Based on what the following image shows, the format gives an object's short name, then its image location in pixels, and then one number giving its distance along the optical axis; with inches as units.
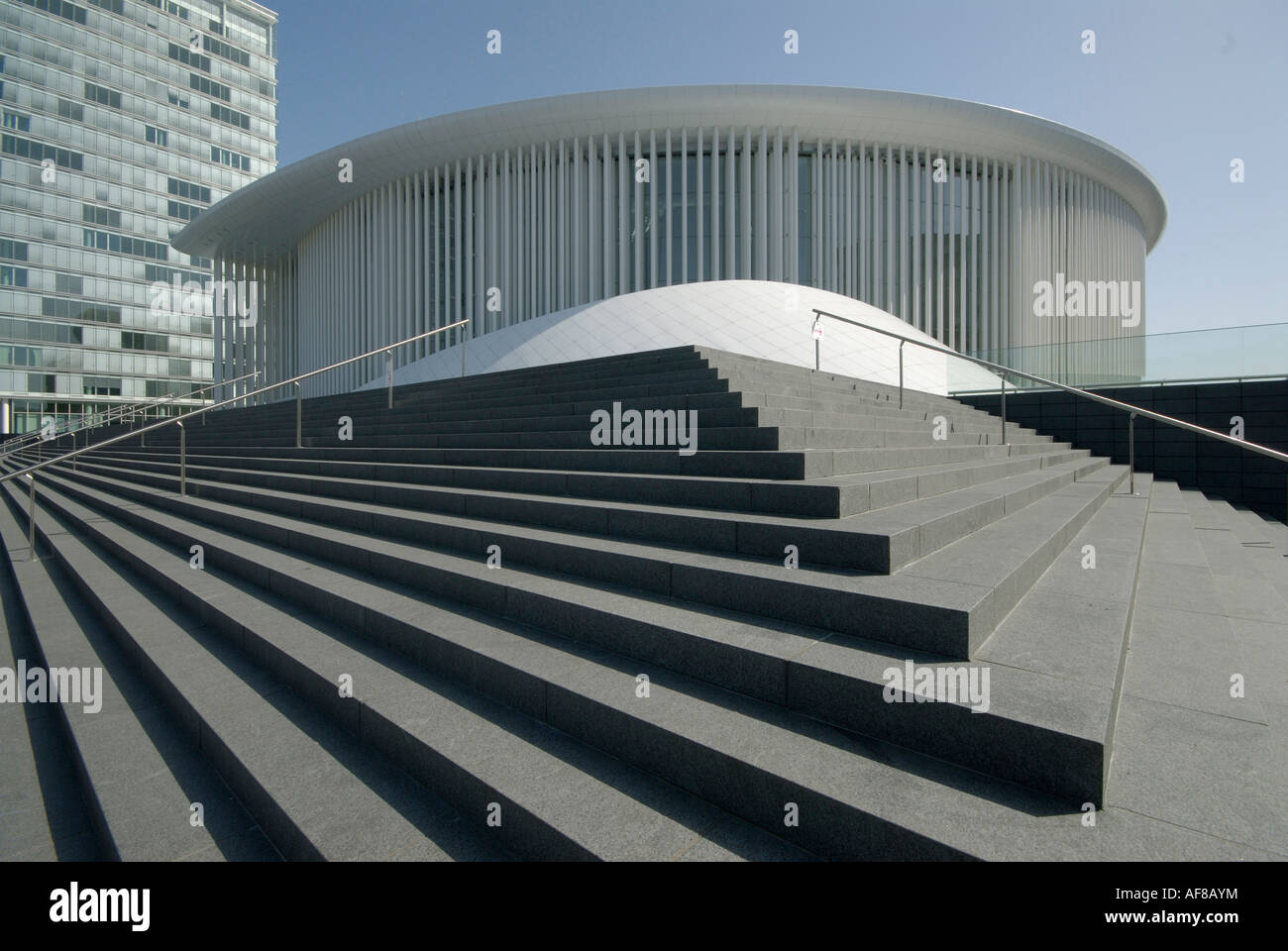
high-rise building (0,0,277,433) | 1754.4
